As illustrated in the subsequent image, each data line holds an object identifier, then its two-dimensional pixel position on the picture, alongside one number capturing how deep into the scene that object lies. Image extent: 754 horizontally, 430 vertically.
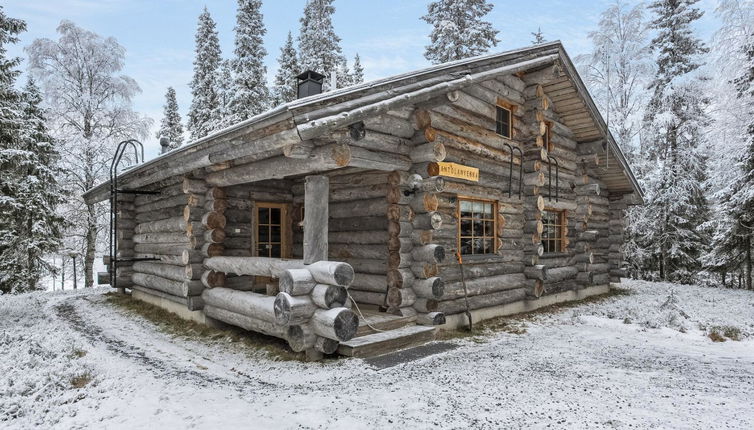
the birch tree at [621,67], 18.73
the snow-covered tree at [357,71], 33.16
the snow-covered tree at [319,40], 23.28
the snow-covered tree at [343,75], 25.17
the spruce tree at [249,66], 20.47
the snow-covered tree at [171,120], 28.31
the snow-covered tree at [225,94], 20.54
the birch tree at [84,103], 16.56
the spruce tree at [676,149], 17.31
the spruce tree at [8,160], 9.77
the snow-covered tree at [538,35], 27.30
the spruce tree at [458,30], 20.55
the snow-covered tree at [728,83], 14.67
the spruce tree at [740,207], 14.45
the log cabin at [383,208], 6.04
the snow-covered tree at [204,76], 23.05
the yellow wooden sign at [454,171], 7.43
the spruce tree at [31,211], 14.49
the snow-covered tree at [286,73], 24.17
